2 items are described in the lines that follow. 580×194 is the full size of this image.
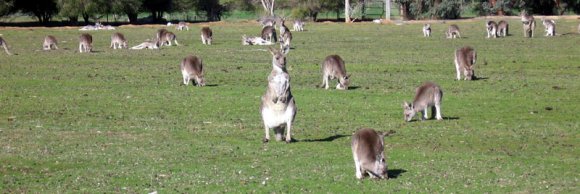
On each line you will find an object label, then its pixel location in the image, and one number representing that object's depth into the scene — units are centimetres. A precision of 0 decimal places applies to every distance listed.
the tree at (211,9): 9388
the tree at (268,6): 8812
